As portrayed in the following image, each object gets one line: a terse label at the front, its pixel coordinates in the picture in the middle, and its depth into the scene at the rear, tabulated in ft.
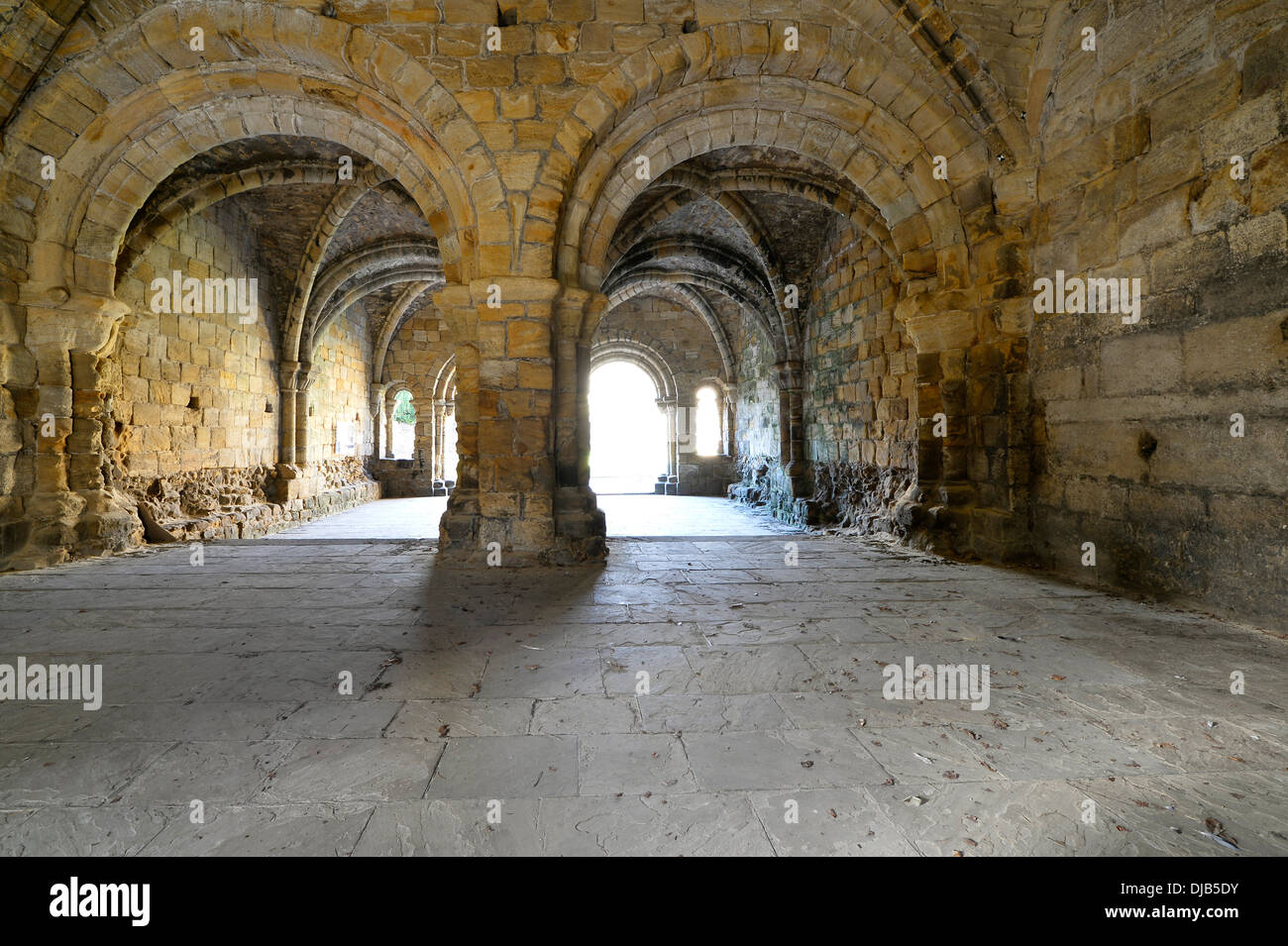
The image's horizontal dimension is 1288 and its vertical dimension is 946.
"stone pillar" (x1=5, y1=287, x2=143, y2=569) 14.06
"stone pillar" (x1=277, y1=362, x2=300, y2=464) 28.02
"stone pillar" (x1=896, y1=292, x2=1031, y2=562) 13.53
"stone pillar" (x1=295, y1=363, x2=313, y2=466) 28.84
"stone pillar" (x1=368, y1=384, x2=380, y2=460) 41.27
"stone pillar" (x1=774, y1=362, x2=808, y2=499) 29.04
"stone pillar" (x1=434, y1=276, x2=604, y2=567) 13.48
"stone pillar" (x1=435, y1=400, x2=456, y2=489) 43.32
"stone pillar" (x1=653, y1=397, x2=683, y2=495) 43.96
